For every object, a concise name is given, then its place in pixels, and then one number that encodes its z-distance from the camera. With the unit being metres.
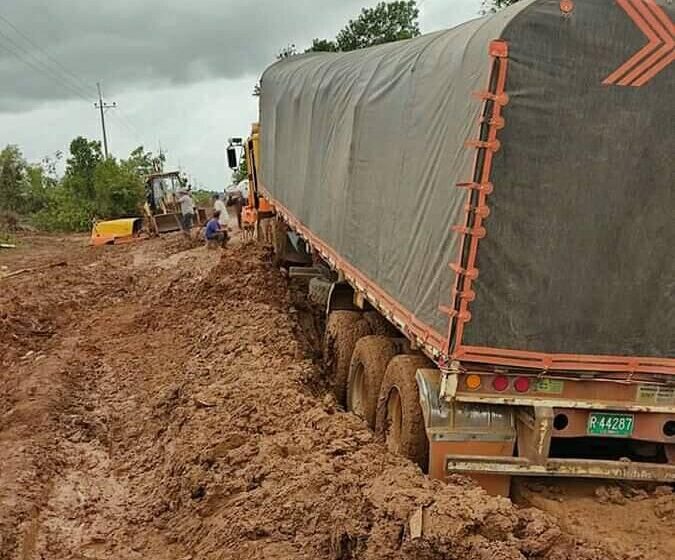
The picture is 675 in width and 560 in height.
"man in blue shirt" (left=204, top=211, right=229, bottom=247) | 22.06
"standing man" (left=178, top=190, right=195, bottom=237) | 27.47
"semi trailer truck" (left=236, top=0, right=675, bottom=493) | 4.32
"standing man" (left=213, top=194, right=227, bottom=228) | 23.02
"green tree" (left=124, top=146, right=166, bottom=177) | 45.78
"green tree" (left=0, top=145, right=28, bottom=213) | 44.37
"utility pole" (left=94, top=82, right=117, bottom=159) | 60.28
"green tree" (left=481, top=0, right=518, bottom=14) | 27.59
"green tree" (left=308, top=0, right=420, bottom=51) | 45.06
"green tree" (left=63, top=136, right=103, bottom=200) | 44.78
